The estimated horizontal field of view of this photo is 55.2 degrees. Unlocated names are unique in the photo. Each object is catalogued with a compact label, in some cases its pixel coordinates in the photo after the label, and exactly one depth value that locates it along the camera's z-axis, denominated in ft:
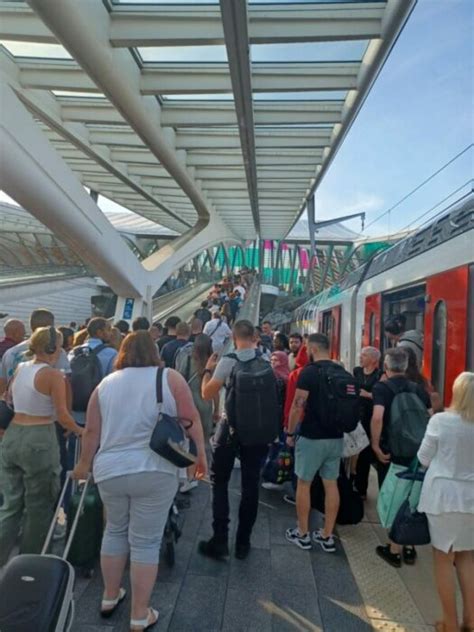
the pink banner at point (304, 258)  209.77
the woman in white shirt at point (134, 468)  8.33
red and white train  14.26
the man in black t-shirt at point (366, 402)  14.96
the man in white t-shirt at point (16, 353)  13.12
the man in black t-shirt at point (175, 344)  17.83
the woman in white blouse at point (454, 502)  8.84
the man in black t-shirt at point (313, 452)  12.08
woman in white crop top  10.28
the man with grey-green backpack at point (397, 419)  11.21
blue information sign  55.72
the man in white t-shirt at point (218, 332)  28.30
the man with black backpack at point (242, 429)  11.03
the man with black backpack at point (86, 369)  13.15
